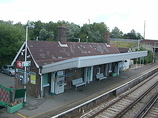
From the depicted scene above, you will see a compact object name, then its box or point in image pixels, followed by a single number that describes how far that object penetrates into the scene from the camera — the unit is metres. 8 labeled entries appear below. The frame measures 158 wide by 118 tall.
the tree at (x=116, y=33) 79.93
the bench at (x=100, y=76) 20.12
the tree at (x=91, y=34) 48.59
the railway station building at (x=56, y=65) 12.74
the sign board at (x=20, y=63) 11.93
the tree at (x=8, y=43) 25.69
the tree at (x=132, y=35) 78.38
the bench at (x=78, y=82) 16.33
